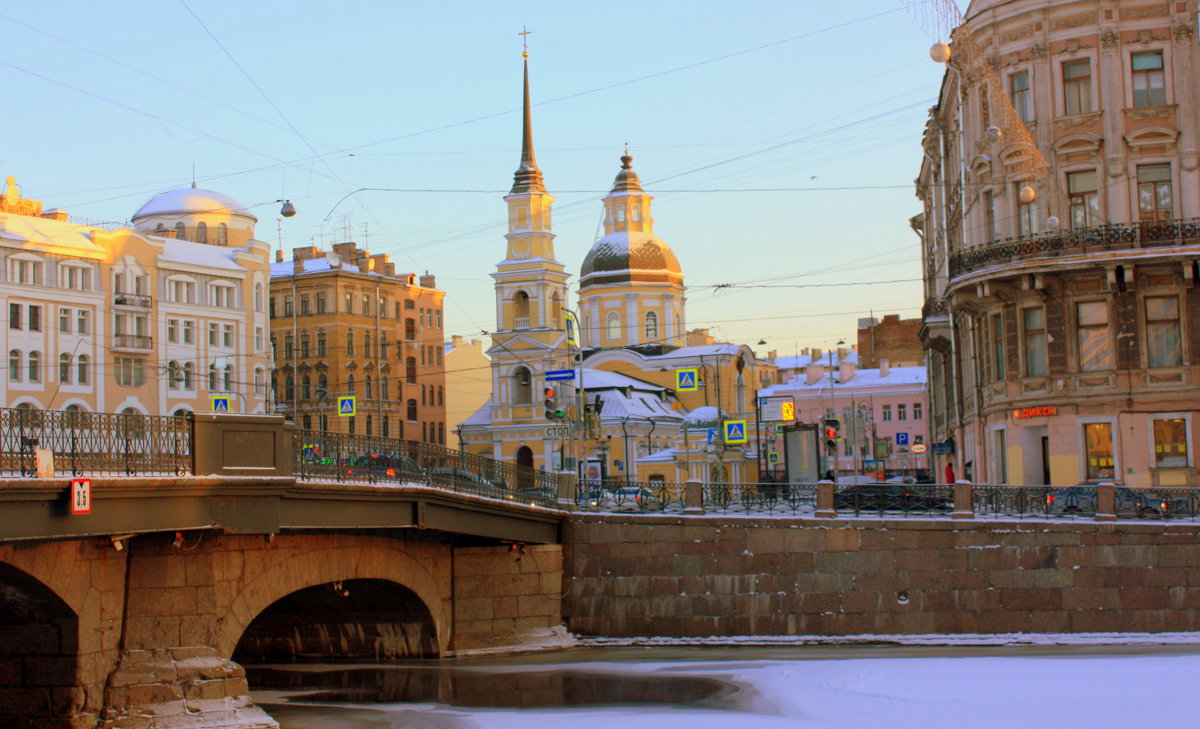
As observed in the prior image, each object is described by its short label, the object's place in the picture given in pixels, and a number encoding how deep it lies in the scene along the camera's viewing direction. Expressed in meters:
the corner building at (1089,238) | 37.00
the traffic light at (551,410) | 49.59
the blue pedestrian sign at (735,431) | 52.47
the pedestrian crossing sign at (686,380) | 72.74
